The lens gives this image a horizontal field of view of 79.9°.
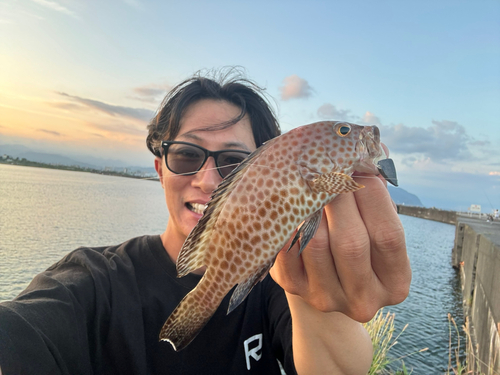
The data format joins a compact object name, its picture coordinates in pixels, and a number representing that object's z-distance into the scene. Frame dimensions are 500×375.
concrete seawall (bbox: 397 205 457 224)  66.48
